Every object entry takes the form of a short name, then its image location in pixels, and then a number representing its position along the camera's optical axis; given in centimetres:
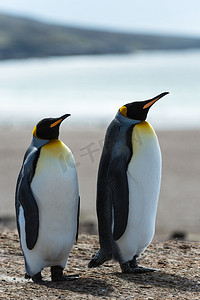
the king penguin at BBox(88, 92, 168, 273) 865
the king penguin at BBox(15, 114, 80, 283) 825
